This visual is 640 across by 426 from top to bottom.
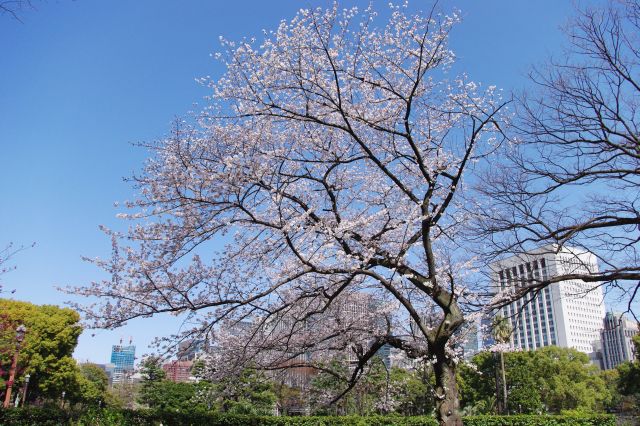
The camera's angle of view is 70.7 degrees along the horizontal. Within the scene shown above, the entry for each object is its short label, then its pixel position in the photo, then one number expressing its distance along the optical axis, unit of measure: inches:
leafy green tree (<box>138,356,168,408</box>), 1348.4
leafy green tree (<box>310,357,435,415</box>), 460.6
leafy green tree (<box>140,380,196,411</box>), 1334.9
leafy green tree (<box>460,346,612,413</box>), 1381.6
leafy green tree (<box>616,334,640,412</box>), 1344.7
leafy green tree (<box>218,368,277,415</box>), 834.8
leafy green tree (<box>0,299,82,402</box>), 1003.3
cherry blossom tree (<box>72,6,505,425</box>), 258.2
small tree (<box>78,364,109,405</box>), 1352.5
